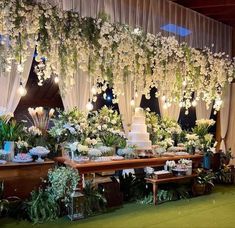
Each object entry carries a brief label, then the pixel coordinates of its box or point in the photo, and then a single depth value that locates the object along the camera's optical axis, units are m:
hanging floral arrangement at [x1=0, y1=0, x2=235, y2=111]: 4.83
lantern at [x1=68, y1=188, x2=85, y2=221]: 4.35
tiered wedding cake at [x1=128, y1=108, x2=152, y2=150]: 5.69
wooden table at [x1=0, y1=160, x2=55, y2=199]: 4.40
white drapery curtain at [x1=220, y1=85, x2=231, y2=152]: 8.48
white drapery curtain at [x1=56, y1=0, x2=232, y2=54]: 6.37
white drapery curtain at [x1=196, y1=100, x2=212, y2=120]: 8.28
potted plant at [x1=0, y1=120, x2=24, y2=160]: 4.71
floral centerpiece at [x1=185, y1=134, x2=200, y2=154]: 6.37
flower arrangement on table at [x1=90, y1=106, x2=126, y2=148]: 5.52
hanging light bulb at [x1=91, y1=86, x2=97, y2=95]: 5.94
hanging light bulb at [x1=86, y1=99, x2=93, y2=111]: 5.84
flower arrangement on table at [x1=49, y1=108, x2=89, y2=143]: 5.13
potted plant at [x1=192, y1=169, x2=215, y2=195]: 5.91
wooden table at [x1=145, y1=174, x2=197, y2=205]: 5.24
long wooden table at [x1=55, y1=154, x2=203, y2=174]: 4.62
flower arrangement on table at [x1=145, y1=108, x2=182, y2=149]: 6.32
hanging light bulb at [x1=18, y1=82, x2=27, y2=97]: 4.98
